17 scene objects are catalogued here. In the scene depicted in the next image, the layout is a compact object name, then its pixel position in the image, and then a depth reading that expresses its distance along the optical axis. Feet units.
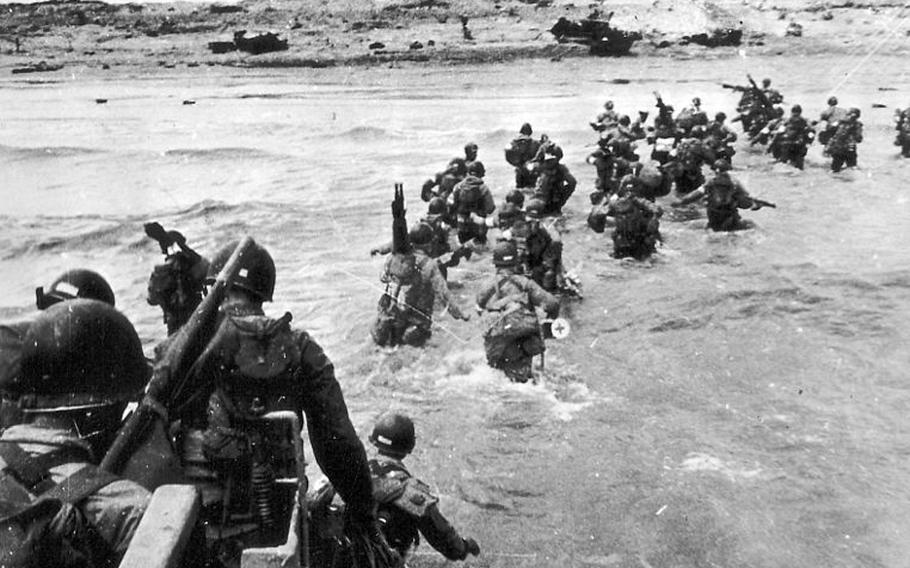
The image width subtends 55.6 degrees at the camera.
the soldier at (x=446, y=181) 49.06
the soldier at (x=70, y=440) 8.95
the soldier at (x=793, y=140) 64.28
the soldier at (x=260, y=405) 14.26
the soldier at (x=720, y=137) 59.72
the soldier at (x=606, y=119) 64.80
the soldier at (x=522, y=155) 55.36
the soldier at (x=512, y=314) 29.55
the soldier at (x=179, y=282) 21.45
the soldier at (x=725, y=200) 47.80
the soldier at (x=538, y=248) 35.81
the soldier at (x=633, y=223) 43.91
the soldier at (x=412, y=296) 33.65
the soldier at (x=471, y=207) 45.80
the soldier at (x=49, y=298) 11.23
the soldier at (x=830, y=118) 66.18
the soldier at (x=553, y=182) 51.26
